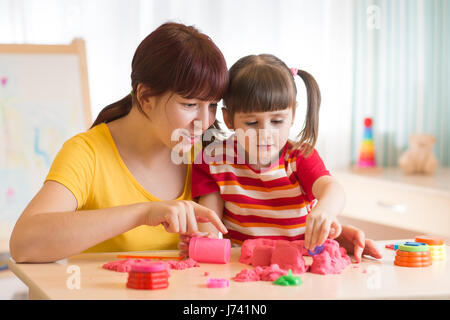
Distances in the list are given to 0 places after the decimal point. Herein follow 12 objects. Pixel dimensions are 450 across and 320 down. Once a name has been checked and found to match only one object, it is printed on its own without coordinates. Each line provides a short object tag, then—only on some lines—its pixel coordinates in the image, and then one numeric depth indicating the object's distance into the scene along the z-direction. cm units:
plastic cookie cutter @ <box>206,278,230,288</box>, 208
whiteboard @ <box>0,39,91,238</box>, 371
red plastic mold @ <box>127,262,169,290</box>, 205
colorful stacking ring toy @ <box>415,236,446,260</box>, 228
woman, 222
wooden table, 203
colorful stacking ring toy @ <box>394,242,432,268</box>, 222
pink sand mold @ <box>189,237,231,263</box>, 225
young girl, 244
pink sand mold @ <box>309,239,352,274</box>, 217
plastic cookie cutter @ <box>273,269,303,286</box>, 209
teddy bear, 432
